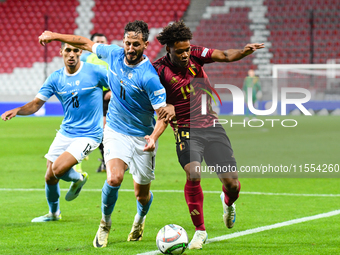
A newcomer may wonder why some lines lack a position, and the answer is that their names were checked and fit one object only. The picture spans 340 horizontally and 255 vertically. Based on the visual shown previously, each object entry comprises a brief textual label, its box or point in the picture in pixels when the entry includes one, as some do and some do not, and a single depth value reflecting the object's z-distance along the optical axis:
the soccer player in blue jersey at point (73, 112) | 11.40
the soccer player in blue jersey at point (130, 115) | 9.20
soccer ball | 8.48
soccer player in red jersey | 9.30
